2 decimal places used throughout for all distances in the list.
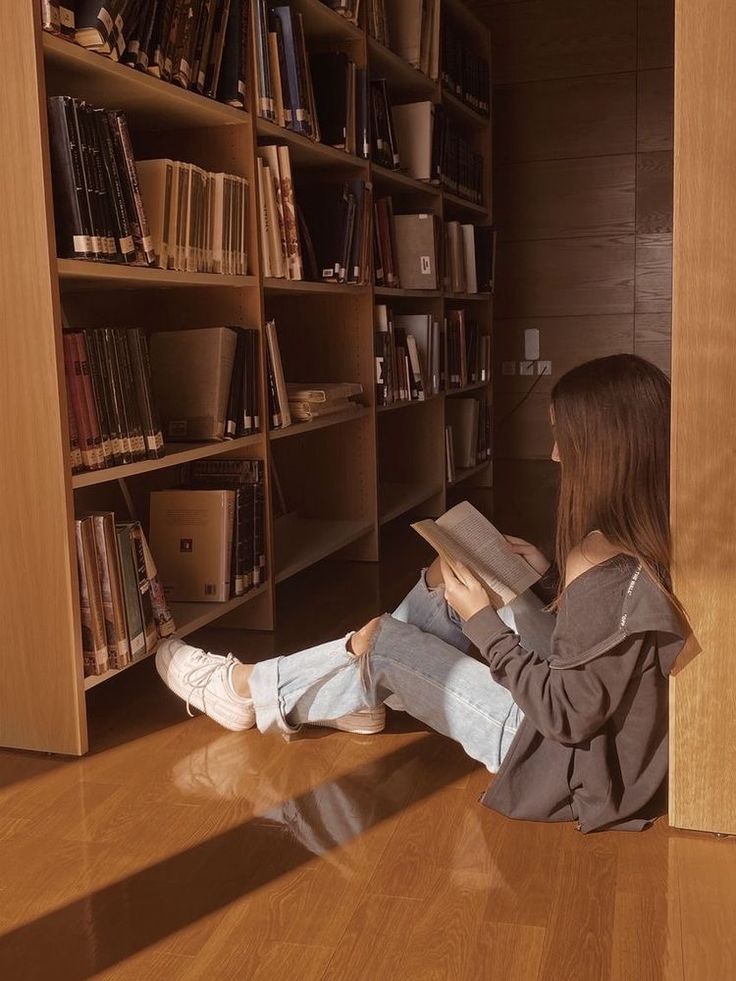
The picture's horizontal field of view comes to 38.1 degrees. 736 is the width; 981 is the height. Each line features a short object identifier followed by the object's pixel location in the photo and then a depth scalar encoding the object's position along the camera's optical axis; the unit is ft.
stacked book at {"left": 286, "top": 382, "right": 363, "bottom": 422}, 10.75
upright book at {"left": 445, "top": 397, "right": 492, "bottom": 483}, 17.72
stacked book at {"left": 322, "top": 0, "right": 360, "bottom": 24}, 11.48
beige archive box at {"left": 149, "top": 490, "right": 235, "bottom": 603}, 9.11
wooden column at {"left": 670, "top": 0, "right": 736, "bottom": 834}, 5.11
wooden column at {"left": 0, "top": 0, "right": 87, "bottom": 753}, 6.55
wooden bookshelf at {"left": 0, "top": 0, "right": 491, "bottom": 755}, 6.66
